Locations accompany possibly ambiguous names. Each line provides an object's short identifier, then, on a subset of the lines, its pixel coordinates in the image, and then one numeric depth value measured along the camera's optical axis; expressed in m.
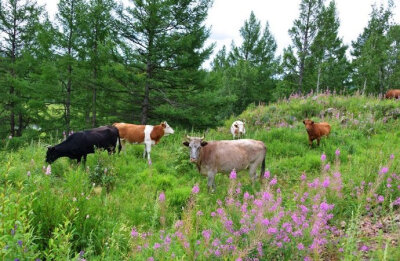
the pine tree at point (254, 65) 28.95
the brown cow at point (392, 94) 16.41
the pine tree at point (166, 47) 13.14
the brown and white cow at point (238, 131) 10.90
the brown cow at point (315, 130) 8.59
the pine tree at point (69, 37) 17.30
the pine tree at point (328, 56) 25.84
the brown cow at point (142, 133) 8.82
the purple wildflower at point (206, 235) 2.54
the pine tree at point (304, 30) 25.98
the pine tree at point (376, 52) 28.33
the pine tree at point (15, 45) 19.36
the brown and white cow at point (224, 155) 6.19
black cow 6.76
